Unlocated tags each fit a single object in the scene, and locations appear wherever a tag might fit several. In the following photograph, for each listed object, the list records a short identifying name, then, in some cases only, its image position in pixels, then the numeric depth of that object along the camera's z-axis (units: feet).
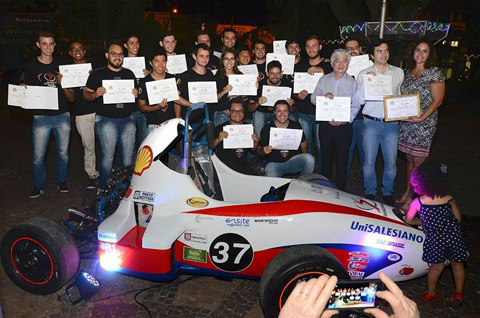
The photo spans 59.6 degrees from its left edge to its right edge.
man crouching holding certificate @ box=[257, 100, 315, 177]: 19.66
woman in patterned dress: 19.30
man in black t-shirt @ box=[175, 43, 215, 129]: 21.45
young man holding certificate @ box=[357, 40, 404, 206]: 20.04
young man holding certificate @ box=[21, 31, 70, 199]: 20.77
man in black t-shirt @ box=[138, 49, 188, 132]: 21.07
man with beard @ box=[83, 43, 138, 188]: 20.70
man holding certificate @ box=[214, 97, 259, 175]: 19.97
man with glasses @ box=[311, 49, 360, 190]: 20.13
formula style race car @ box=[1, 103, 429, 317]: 12.51
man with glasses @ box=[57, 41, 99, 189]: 21.94
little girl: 12.62
